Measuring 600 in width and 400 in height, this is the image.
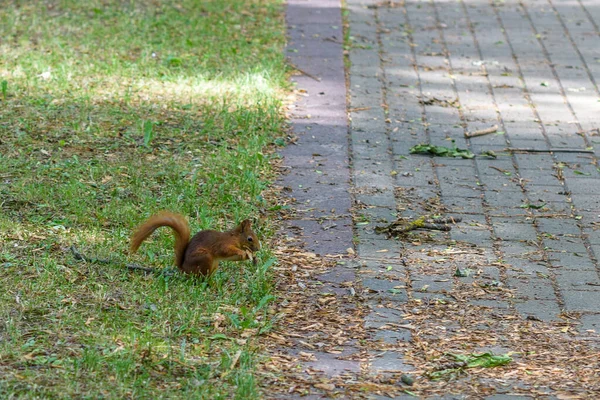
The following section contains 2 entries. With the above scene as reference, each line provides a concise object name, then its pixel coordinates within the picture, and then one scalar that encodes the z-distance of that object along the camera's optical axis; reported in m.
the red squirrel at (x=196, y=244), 9.37
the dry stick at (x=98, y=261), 9.77
